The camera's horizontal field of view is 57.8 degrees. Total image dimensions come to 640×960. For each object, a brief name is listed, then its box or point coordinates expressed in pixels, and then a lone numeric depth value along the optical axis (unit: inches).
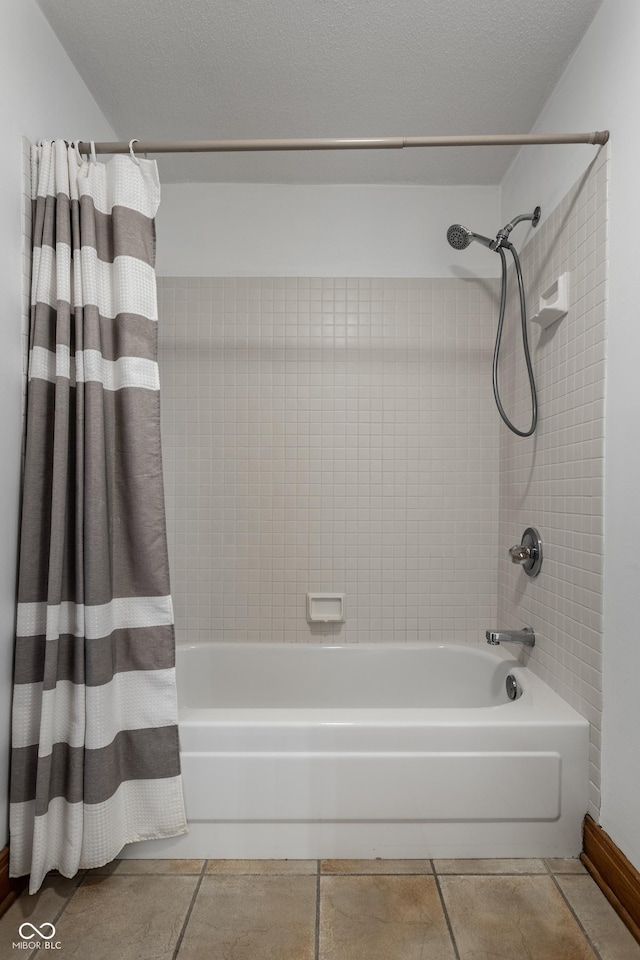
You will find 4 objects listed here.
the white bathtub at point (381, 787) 65.4
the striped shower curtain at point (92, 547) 59.3
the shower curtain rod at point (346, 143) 62.0
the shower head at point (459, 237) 83.0
